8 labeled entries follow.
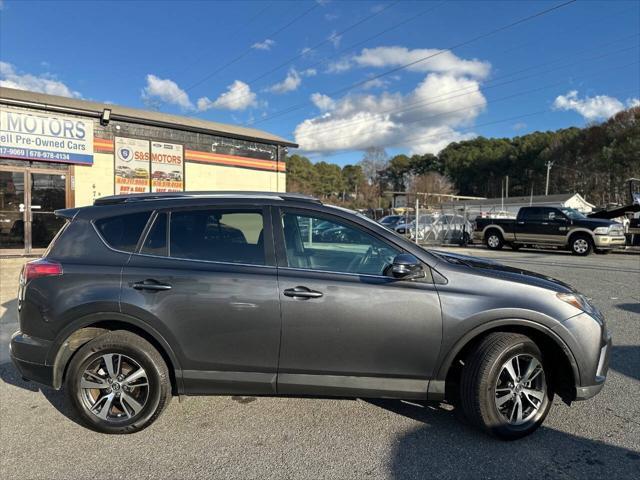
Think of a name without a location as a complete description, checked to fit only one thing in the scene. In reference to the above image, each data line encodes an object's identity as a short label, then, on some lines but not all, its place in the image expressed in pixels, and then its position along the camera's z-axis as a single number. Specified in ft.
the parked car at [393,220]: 106.82
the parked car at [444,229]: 77.25
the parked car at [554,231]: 53.67
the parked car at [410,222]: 80.95
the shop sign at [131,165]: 45.42
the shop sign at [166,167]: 47.83
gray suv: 10.11
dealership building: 40.01
